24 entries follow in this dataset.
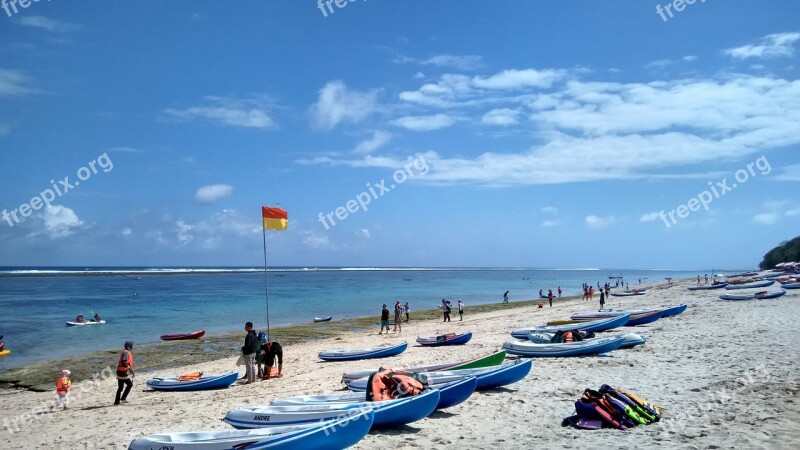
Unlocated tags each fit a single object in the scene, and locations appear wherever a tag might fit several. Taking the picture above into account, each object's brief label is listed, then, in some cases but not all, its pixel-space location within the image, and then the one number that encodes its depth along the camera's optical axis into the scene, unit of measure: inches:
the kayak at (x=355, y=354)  759.8
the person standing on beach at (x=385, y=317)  1104.9
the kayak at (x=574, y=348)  604.7
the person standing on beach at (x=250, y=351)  612.7
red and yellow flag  719.1
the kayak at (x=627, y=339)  655.8
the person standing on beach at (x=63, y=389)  547.2
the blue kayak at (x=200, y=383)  597.6
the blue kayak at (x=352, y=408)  343.9
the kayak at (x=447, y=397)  383.9
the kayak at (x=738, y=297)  1307.1
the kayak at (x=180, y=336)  1169.4
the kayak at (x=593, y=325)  826.0
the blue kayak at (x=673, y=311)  1015.6
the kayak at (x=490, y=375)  442.9
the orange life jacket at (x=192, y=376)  616.7
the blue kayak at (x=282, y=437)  280.4
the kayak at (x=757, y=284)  1628.6
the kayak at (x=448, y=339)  854.5
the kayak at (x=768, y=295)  1289.4
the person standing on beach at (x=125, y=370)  528.4
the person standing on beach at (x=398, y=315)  1142.4
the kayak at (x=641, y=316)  925.2
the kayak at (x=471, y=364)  504.7
